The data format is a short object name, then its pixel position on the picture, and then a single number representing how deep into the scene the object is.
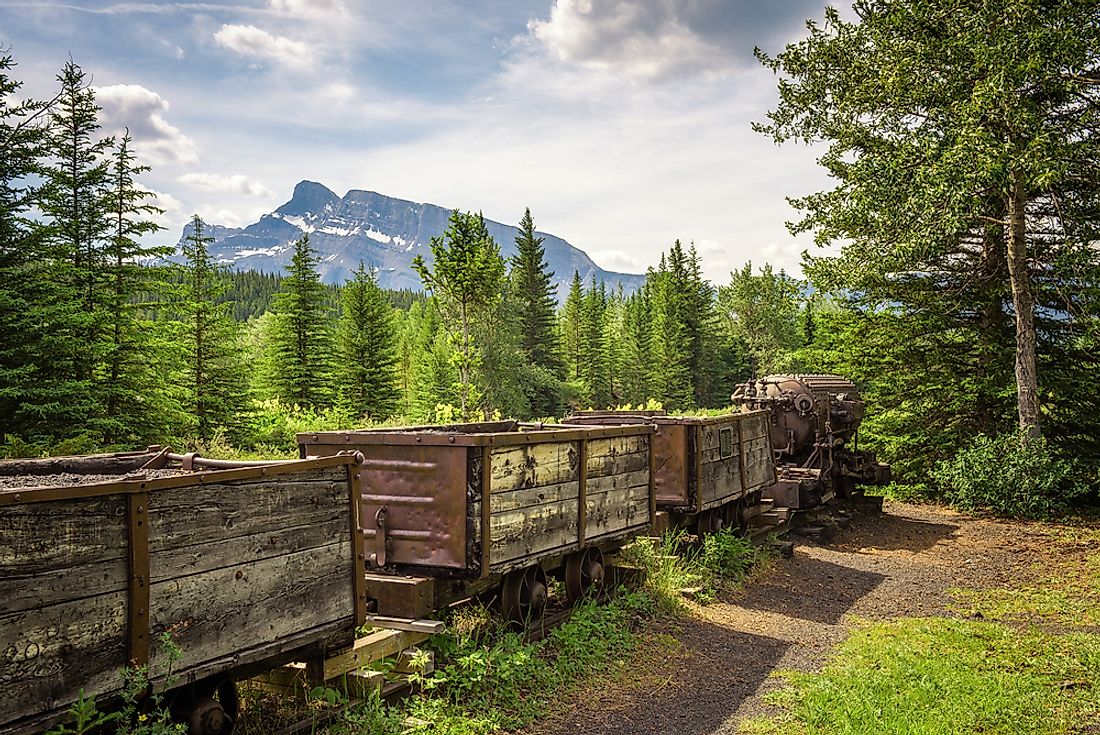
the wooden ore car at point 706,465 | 10.71
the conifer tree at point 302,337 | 34.03
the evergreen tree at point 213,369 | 22.75
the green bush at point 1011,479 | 15.98
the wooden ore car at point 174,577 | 3.58
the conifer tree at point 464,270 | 21.84
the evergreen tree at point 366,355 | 43.28
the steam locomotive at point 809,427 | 15.12
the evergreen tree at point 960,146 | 13.84
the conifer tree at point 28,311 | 13.34
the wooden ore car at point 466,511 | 6.48
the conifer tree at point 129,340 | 15.29
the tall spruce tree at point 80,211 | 14.88
